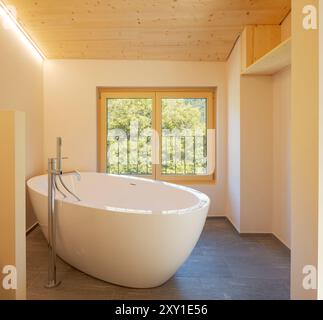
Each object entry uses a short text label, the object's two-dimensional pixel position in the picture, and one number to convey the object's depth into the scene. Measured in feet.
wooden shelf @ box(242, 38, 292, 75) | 7.17
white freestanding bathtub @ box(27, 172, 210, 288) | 5.28
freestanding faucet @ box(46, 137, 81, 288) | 6.24
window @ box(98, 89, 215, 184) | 12.19
